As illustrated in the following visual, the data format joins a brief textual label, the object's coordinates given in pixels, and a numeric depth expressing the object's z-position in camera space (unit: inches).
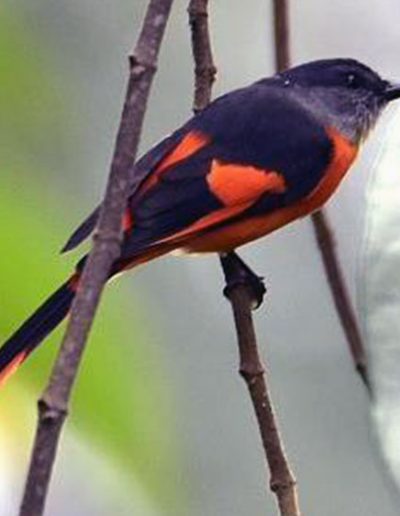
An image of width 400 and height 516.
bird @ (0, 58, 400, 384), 119.6
